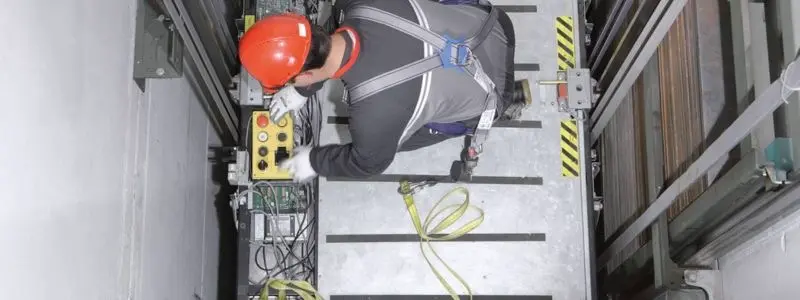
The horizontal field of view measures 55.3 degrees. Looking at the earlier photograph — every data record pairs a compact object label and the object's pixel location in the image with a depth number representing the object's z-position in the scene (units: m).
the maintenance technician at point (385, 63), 3.19
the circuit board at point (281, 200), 4.41
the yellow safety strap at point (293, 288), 4.22
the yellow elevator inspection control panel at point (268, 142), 4.26
